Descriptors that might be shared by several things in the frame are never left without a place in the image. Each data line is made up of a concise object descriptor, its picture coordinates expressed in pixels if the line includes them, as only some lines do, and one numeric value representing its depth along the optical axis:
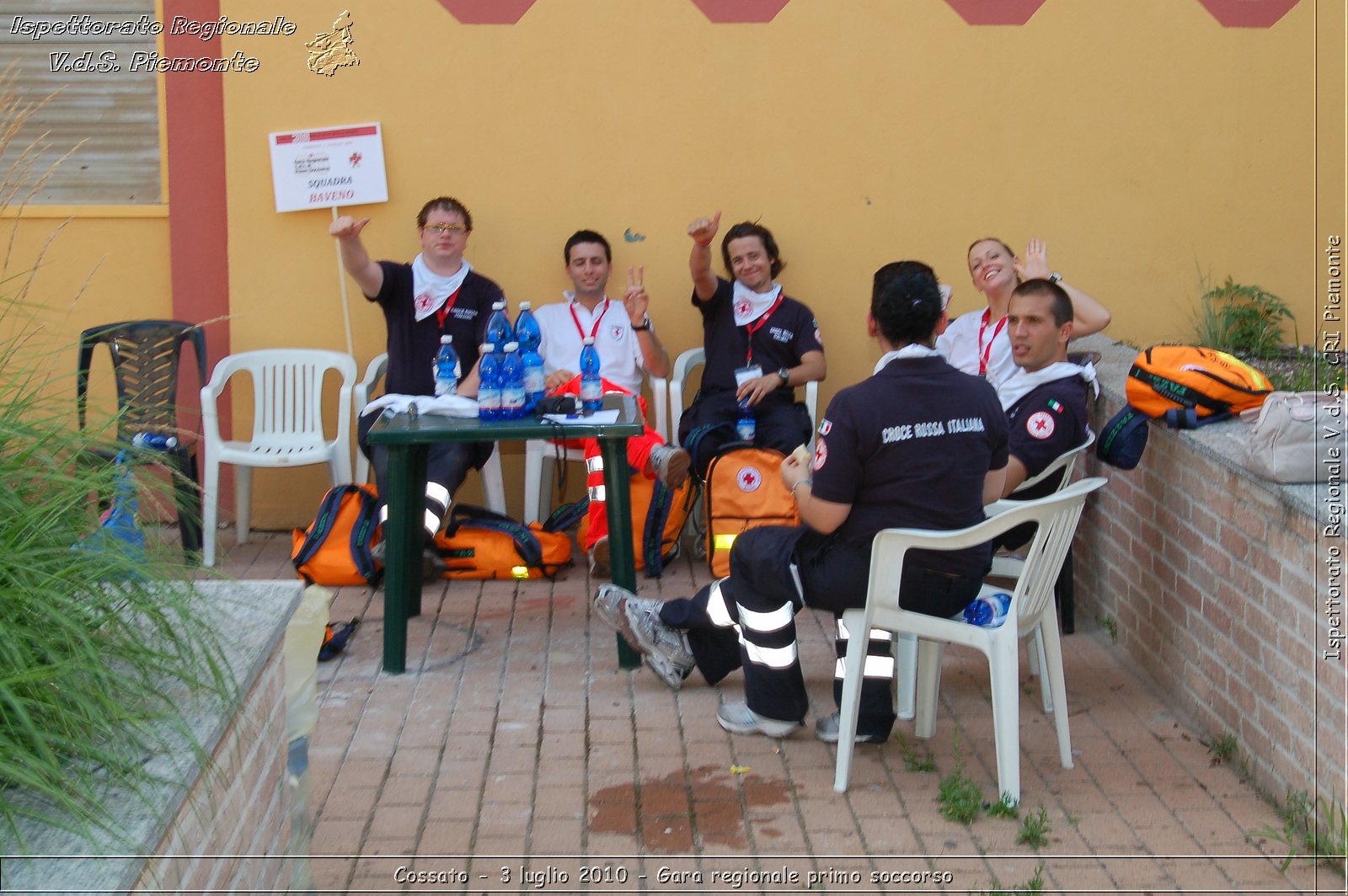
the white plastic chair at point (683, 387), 6.41
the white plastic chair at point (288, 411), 6.18
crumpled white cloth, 5.03
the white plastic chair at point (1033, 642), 4.41
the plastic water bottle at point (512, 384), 4.88
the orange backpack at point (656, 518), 6.04
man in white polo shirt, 6.25
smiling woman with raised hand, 5.39
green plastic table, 4.66
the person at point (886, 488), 3.71
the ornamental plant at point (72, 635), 2.14
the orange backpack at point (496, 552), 5.95
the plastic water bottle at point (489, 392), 4.88
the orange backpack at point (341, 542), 5.81
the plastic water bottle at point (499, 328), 5.19
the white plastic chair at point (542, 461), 6.31
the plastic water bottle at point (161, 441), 5.61
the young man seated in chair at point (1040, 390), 4.67
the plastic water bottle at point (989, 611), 3.85
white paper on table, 4.71
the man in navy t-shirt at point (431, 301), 6.18
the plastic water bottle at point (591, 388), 5.12
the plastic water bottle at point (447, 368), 5.59
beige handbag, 3.56
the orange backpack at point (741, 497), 5.77
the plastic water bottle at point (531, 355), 5.04
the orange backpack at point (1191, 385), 4.40
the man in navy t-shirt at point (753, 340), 6.24
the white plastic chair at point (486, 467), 6.41
